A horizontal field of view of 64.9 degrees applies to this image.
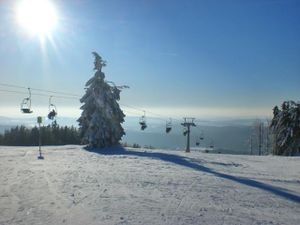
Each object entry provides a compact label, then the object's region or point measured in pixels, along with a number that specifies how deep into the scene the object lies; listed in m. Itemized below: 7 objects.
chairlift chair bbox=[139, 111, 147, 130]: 23.74
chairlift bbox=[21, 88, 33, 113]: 18.66
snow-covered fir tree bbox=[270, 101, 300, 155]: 22.76
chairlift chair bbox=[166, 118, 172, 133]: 25.79
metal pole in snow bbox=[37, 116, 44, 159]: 15.60
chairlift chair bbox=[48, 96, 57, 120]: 21.21
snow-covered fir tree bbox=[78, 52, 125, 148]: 17.35
